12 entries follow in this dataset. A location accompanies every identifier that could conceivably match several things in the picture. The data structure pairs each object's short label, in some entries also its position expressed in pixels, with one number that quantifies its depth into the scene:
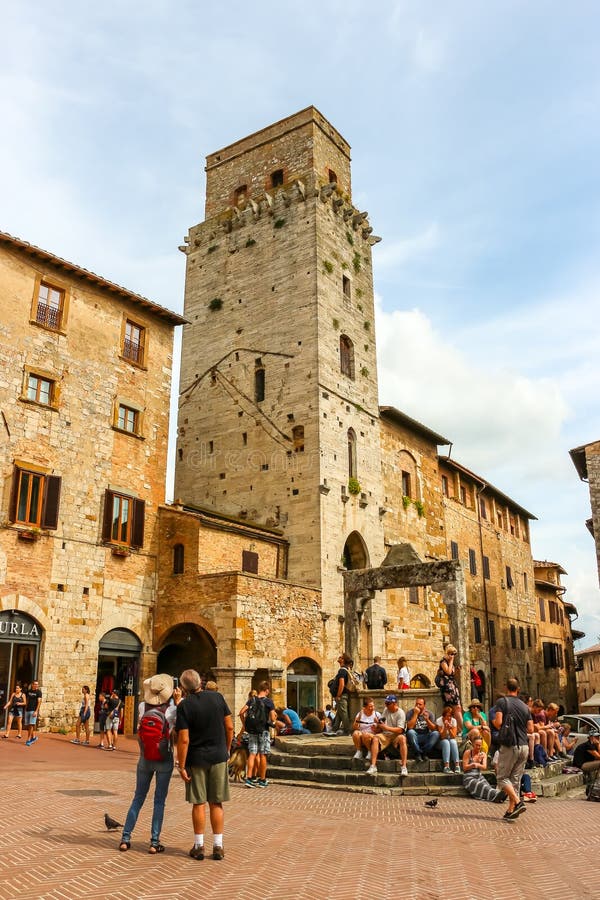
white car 19.36
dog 12.32
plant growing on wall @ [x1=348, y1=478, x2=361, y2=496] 27.66
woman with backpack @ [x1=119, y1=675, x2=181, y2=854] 6.63
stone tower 26.72
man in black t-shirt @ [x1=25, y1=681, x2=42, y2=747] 16.55
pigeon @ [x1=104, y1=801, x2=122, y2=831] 7.40
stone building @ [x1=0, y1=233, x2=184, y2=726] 19.34
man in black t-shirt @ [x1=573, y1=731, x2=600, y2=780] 12.27
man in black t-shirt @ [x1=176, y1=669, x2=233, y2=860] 6.52
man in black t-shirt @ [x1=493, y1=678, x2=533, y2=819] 9.02
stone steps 11.64
